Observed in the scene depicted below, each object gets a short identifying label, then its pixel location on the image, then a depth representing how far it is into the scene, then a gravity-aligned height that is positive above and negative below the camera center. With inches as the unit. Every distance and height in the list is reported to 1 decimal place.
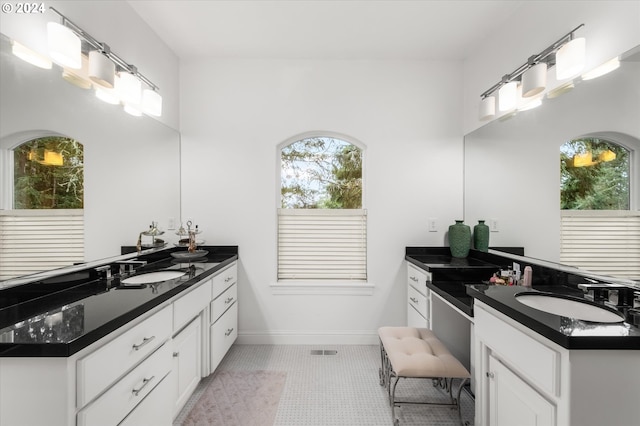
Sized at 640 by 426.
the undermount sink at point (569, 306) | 50.6 -17.4
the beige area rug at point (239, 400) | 75.0 -51.4
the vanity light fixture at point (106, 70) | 63.7 +35.3
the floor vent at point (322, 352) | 110.0 -51.2
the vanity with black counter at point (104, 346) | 36.9 -20.5
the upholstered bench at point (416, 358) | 66.0 -33.6
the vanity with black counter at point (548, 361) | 38.3 -21.4
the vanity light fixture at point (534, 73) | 65.2 +34.9
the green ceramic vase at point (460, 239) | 109.7 -9.7
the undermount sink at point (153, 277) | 78.0 -17.5
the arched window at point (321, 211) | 120.9 +0.5
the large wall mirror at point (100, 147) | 53.3 +16.0
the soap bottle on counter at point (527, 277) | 72.9 -15.5
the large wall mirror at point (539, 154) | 55.5 +15.5
